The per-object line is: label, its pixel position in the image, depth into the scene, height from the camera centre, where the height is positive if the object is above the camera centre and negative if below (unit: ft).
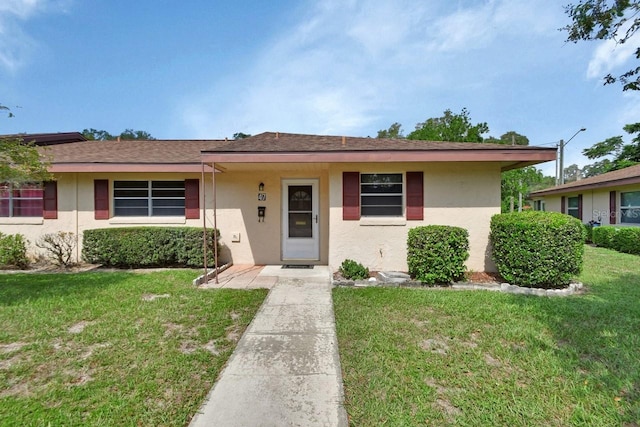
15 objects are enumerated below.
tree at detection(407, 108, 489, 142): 48.06 +14.31
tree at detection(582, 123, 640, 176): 78.95 +22.40
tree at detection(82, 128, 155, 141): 144.56 +40.97
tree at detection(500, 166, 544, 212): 53.47 +6.07
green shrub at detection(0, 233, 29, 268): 23.53 -3.25
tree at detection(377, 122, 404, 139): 122.83 +35.63
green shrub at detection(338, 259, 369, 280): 19.84 -4.07
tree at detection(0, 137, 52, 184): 17.89 +3.32
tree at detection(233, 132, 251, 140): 116.94 +32.51
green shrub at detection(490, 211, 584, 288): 16.99 -2.23
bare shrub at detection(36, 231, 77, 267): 23.67 -2.85
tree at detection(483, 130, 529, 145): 116.98 +31.18
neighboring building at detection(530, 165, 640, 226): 38.01 +2.39
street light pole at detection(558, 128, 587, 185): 70.88 +13.45
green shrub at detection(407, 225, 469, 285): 18.26 -2.57
